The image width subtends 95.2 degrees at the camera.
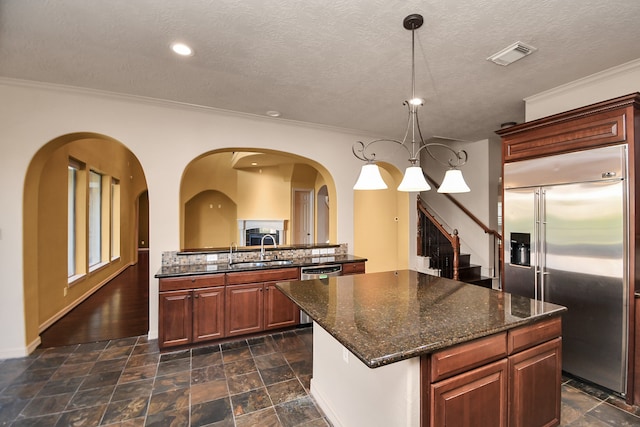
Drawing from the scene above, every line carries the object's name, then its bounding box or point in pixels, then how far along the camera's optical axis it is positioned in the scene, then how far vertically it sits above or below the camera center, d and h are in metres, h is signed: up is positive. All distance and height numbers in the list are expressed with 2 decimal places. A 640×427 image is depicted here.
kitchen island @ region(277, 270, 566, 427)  1.38 -0.76
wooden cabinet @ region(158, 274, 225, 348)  3.10 -1.04
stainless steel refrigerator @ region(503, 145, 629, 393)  2.33 -0.30
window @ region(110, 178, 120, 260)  6.79 -0.08
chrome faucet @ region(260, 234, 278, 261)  4.03 -0.53
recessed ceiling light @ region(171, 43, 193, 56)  2.31 +1.35
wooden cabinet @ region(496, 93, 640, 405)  2.27 +0.63
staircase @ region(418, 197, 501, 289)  4.62 -0.69
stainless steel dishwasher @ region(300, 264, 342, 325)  3.77 -0.75
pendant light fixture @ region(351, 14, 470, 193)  1.98 +0.26
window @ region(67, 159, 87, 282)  4.84 -0.11
